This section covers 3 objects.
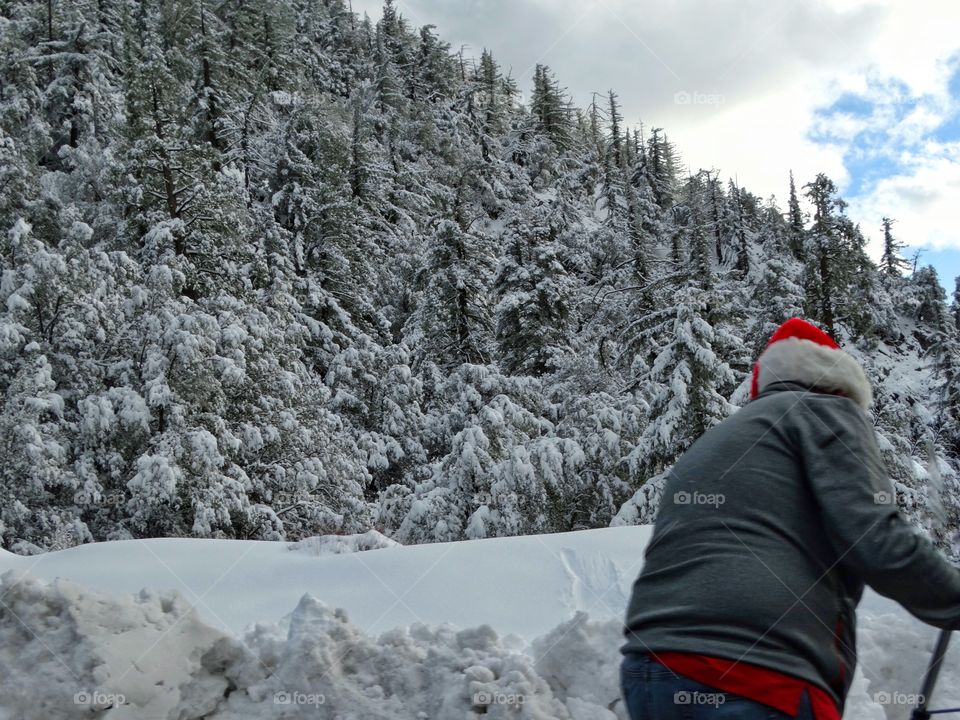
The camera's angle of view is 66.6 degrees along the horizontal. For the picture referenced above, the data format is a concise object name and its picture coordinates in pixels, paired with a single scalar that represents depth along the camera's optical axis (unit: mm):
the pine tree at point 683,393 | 13320
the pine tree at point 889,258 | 61656
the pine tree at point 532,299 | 21547
